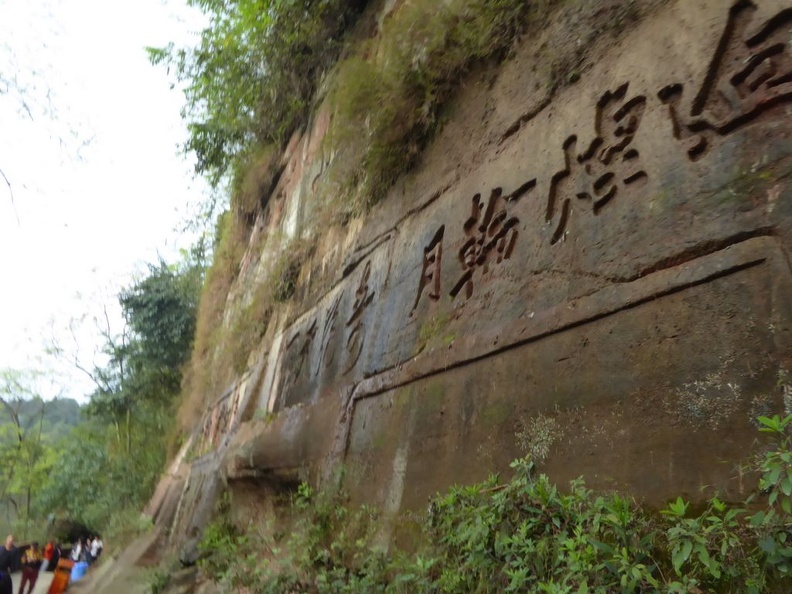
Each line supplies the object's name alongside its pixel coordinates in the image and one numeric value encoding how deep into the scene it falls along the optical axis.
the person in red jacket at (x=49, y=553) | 10.46
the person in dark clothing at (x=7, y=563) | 6.18
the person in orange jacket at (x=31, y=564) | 8.59
